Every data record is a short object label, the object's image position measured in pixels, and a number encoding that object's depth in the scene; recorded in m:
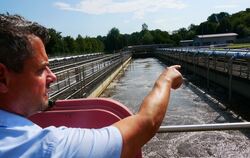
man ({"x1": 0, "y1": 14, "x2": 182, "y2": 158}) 0.62
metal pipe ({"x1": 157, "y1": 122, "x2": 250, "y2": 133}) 1.33
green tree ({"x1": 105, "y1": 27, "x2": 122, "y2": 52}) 70.30
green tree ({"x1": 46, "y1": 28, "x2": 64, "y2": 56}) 39.78
